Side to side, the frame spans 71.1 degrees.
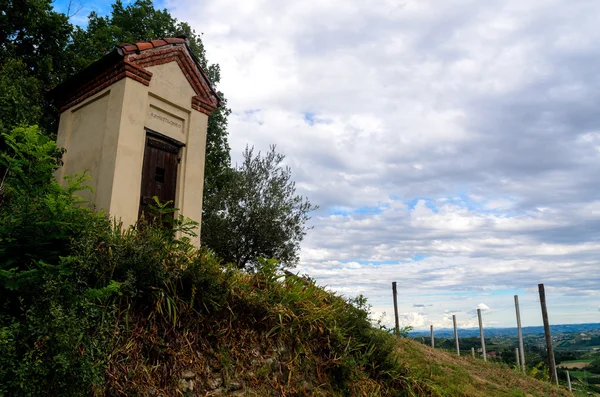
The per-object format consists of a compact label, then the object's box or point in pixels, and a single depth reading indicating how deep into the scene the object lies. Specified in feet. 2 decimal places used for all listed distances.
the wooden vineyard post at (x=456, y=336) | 55.21
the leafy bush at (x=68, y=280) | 11.82
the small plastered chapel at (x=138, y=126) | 26.13
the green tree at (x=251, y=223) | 54.44
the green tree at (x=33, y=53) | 36.19
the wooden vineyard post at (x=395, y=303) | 60.54
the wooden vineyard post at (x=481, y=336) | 49.34
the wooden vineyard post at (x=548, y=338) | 43.98
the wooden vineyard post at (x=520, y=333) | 46.68
